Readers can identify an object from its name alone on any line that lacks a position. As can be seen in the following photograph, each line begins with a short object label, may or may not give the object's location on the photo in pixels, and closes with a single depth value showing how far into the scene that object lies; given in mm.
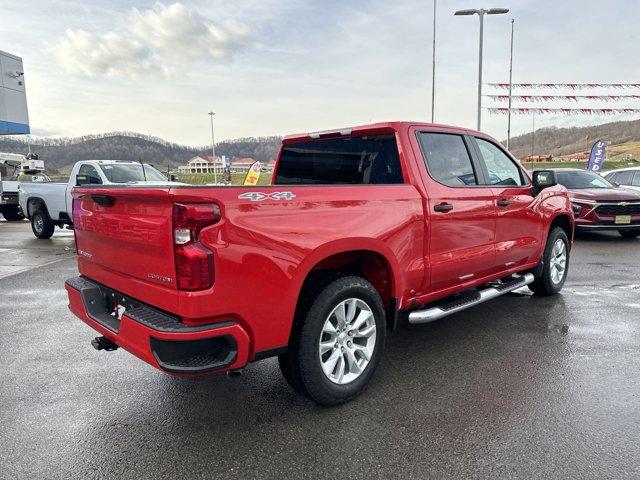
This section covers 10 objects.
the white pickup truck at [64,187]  10184
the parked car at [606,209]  9539
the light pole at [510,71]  26661
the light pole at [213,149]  49325
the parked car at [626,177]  12344
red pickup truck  2416
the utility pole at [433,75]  22047
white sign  21516
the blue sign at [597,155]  22211
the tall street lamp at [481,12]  18047
